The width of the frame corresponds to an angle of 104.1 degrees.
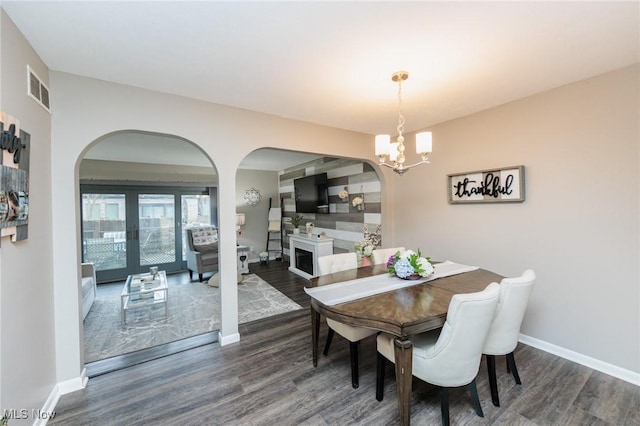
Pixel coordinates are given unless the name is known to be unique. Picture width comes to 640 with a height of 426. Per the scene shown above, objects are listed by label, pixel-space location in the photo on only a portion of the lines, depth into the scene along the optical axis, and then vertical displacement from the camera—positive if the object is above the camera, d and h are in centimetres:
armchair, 498 -67
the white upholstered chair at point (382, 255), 293 -49
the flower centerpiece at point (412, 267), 221 -49
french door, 507 -12
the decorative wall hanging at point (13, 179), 130 +25
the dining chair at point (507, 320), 171 -78
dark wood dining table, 150 -64
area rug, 273 -132
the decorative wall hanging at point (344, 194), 465 +38
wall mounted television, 510 +47
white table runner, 185 -60
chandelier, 201 +56
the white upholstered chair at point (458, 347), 141 -81
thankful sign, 264 +28
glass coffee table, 323 -96
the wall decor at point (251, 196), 665 +55
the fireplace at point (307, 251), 477 -73
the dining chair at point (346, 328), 201 -94
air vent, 165 +94
